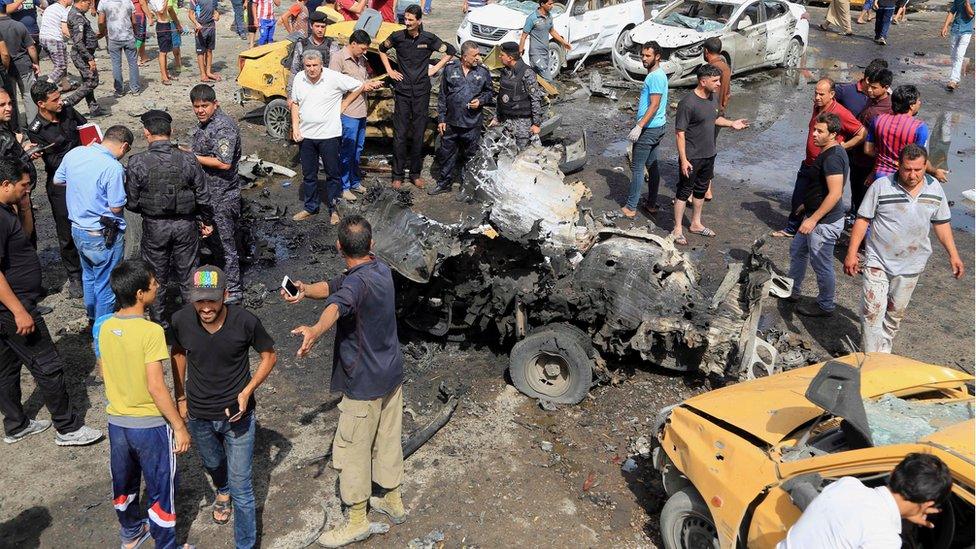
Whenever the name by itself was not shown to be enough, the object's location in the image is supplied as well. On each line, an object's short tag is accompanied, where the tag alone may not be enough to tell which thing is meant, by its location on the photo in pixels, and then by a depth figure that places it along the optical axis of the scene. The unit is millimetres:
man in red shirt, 7523
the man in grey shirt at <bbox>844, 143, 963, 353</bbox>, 5562
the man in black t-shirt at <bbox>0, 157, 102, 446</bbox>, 4898
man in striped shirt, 7062
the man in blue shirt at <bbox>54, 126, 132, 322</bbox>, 5770
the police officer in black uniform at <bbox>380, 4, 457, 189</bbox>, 9086
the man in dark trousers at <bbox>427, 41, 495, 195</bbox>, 8891
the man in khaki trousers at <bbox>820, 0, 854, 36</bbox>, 19500
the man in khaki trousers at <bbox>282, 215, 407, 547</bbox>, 4031
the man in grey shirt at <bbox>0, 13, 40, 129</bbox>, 10125
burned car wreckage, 5469
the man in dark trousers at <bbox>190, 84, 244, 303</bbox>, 6527
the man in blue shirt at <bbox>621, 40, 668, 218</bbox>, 8078
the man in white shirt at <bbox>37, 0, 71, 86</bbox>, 11086
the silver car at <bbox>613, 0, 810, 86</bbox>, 13609
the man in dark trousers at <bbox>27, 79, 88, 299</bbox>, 6539
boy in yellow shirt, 3693
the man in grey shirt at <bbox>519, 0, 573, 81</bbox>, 12867
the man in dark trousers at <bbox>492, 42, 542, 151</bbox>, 8852
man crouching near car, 2908
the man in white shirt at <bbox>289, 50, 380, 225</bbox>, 8070
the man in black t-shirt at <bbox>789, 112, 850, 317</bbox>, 6520
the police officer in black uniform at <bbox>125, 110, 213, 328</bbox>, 5793
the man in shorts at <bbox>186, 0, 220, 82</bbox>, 13133
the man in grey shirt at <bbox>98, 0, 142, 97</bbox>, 12102
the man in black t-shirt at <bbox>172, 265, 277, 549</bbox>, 3830
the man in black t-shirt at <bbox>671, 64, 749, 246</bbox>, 7738
